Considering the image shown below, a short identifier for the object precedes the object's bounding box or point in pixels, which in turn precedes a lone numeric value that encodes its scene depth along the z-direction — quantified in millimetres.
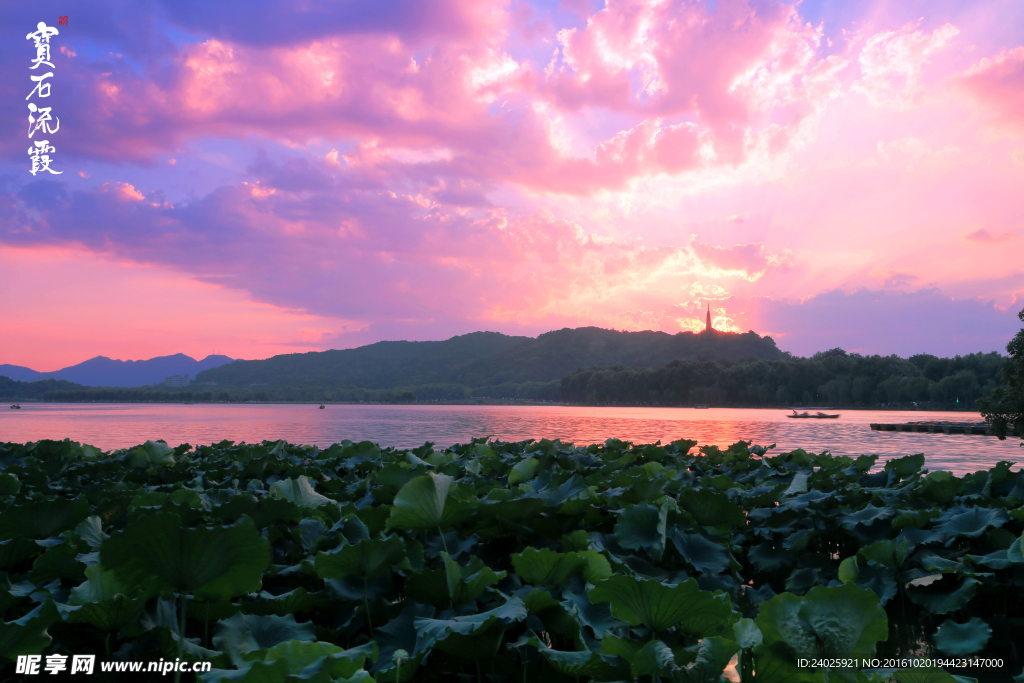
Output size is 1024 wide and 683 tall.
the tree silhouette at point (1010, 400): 17703
